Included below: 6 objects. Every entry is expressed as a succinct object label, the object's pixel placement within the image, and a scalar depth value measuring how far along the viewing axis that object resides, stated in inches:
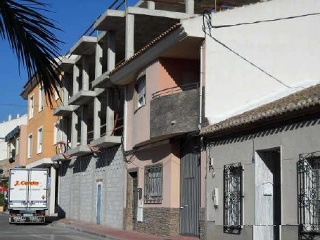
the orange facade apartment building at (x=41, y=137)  1648.0
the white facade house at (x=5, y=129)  2955.2
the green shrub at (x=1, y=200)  2040.7
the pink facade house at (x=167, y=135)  750.5
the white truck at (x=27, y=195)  1240.1
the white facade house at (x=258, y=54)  720.3
